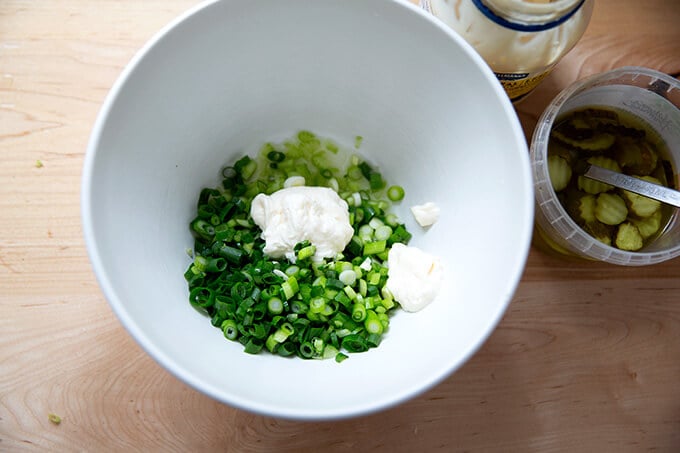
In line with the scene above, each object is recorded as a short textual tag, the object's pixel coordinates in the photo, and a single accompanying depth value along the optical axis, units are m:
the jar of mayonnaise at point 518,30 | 0.32
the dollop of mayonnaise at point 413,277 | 0.34
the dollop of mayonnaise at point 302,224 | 0.36
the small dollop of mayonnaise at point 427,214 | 0.36
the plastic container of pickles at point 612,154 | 0.36
